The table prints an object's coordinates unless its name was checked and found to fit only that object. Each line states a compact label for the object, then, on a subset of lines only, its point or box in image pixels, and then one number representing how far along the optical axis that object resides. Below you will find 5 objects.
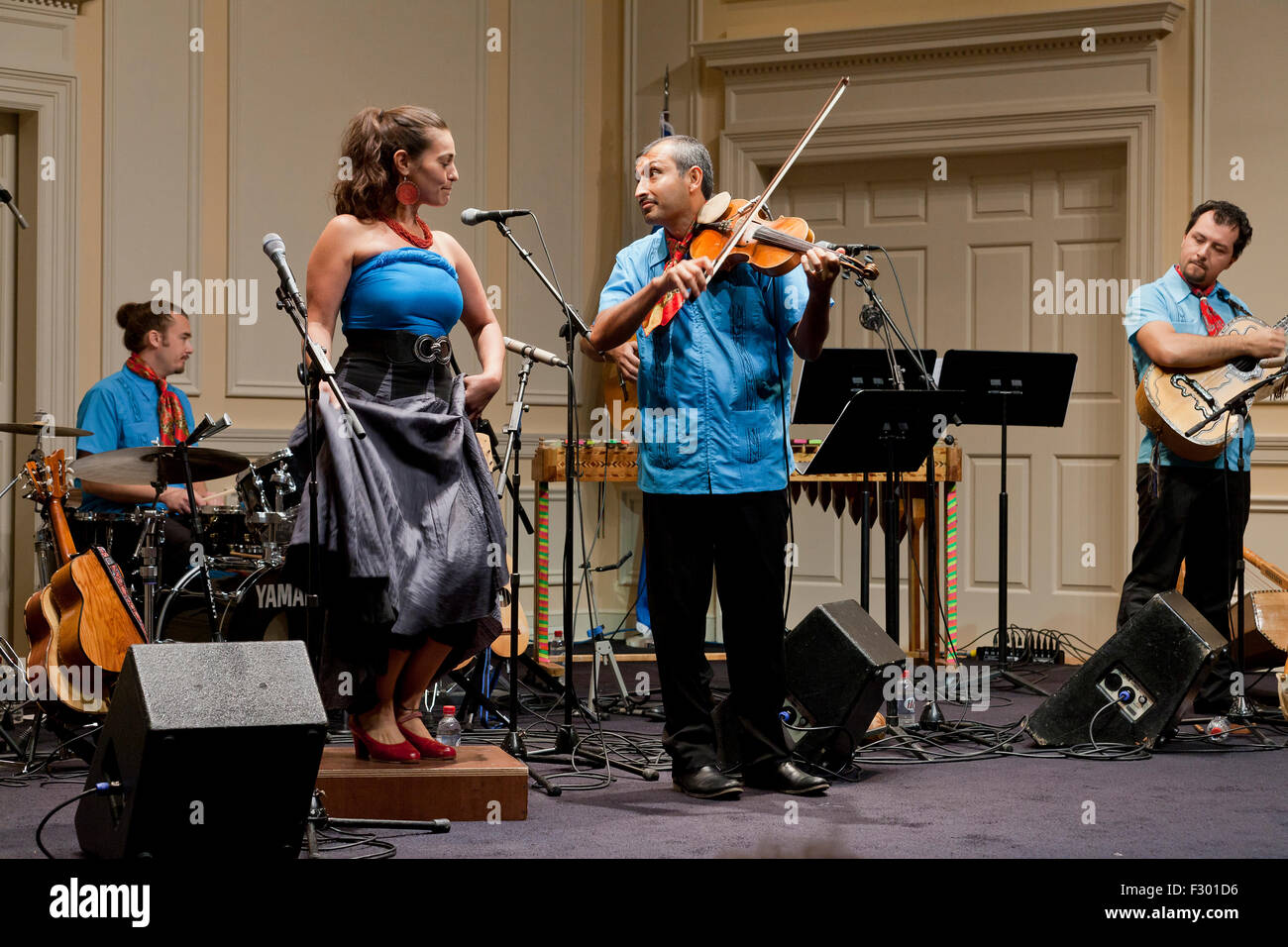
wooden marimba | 6.68
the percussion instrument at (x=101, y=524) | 5.57
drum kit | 4.98
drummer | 5.71
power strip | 7.31
